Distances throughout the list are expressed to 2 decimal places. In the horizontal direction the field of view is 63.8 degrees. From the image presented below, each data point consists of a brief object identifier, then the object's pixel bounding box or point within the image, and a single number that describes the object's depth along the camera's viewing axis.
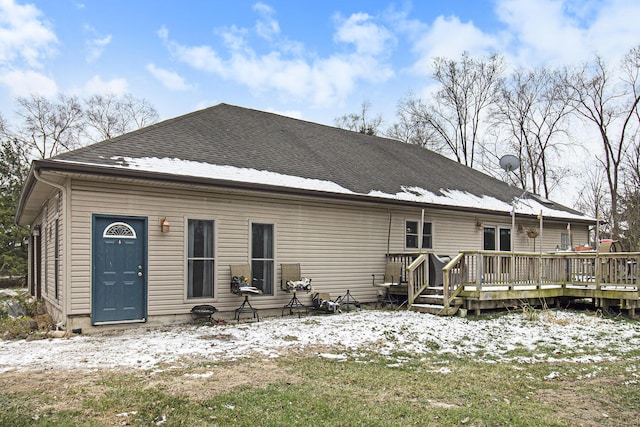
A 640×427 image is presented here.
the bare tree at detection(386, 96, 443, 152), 32.41
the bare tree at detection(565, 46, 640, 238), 26.42
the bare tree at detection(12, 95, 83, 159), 28.73
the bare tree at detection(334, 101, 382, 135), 33.94
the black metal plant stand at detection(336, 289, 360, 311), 11.42
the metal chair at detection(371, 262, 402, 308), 11.68
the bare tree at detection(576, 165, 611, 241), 27.84
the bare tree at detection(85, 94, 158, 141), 31.62
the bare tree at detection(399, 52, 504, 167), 30.94
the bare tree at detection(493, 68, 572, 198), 29.41
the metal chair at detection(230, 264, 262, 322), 9.52
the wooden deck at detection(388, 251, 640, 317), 10.56
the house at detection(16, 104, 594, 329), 8.50
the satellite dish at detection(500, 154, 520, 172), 13.09
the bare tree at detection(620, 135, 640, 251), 24.87
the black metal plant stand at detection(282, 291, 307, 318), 10.55
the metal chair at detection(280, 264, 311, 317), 10.32
